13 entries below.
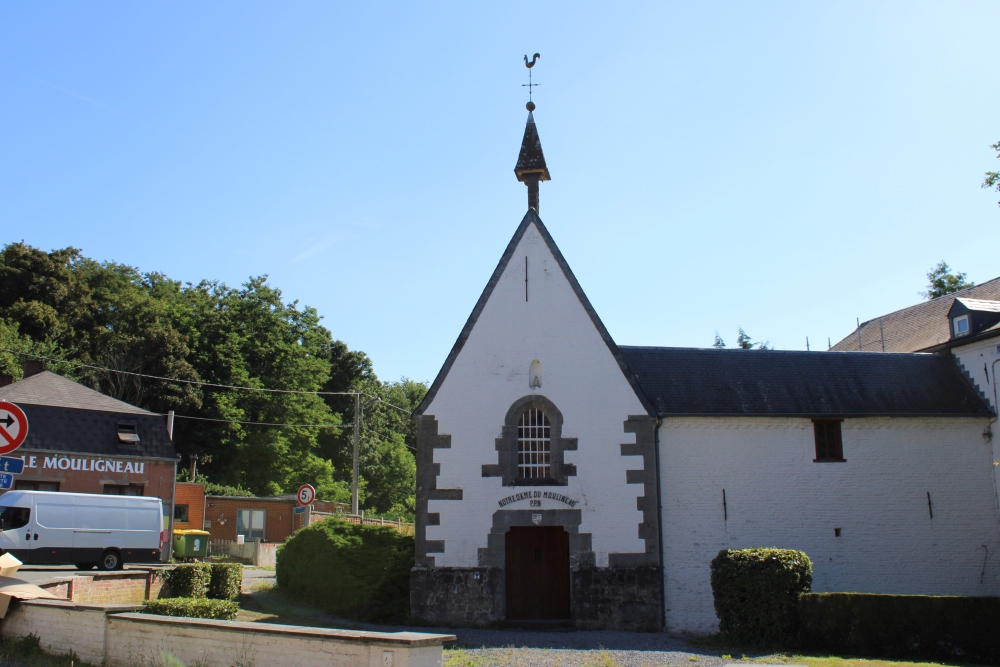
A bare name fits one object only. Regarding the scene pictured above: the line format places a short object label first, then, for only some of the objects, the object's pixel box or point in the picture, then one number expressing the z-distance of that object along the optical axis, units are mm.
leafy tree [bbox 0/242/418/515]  48438
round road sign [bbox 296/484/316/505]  28303
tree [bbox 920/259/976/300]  43291
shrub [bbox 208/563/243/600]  19281
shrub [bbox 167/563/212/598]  18438
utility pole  32544
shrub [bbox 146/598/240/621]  13750
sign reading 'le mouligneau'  27922
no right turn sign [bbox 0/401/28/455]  10711
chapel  18156
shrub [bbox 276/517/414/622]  18234
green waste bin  31547
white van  22391
